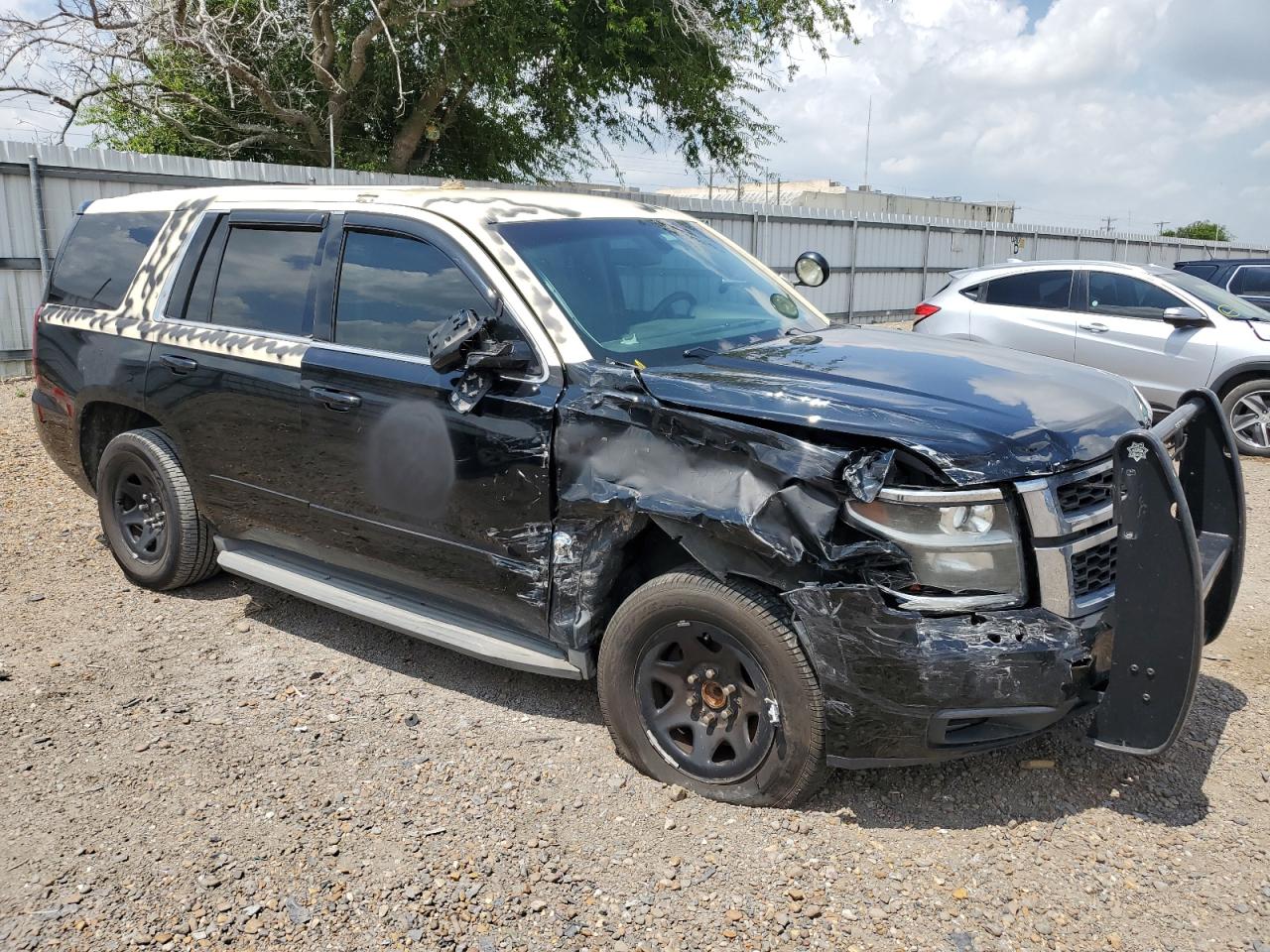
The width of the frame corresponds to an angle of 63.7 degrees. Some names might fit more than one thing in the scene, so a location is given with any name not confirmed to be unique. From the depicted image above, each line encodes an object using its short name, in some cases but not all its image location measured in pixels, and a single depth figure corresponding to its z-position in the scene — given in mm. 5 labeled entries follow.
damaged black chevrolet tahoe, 2898
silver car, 9219
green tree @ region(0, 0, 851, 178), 16250
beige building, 38834
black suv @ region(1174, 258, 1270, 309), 12211
